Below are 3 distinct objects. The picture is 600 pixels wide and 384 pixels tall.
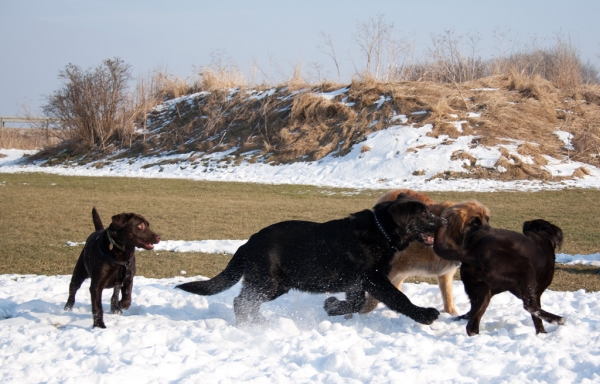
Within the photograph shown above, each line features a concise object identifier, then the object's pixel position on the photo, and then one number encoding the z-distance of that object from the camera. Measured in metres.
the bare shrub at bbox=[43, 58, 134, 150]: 30.38
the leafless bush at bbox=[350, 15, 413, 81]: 27.39
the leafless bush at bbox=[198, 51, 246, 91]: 32.72
